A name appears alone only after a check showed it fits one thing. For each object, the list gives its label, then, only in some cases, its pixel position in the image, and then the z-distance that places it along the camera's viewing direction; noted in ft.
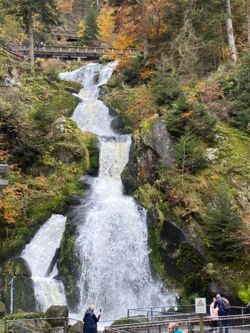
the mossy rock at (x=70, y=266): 67.15
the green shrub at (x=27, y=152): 85.20
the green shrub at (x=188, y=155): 76.59
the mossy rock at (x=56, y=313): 52.08
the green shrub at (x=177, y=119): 82.28
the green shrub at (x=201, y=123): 81.05
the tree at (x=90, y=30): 217.36
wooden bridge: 181.57
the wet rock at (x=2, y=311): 56.49
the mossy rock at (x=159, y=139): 81.41
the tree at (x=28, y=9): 125.90
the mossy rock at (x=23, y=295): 64.44
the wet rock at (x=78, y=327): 49.46
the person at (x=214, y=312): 49.93
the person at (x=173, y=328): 34.06
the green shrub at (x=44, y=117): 90.07
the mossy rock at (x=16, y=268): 67.51
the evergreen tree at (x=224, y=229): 65.77
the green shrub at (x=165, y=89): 95.09
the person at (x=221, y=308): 50.42
